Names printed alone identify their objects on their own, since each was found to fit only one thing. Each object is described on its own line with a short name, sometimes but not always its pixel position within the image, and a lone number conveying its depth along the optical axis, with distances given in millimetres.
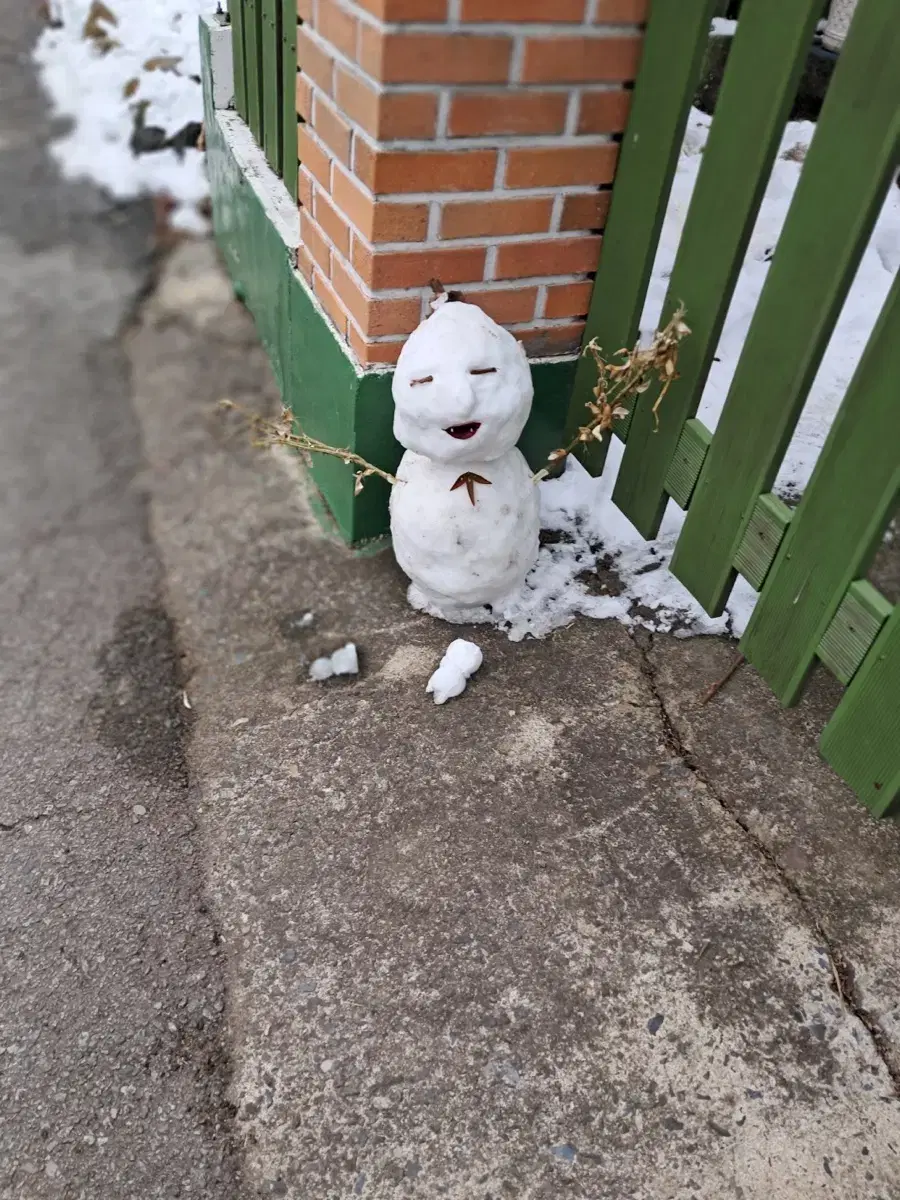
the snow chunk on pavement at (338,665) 2146
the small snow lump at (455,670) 2055
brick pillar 1812
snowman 1854
